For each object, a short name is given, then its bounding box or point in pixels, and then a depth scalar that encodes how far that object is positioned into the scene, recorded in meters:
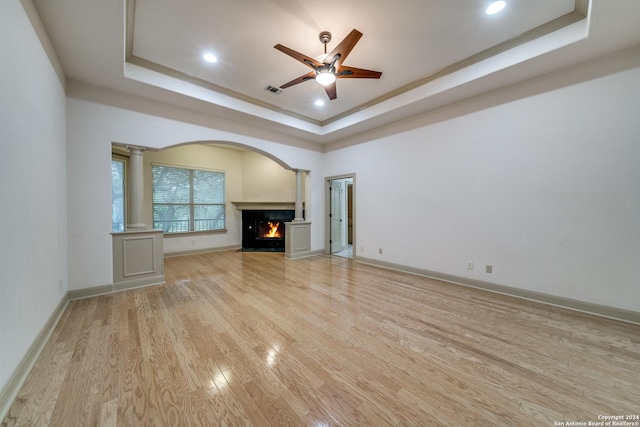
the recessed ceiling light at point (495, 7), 2.24
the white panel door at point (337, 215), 6.31
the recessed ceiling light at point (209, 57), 2.97
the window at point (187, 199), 5.95
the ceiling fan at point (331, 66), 2.35
